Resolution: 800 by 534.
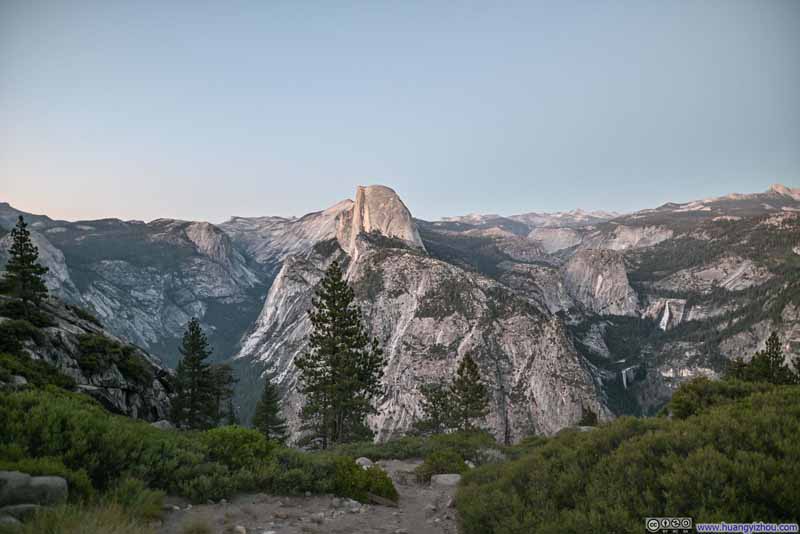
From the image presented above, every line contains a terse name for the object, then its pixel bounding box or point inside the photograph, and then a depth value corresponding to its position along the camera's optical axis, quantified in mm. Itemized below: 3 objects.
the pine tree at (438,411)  50281
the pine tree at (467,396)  49344
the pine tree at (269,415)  57656
